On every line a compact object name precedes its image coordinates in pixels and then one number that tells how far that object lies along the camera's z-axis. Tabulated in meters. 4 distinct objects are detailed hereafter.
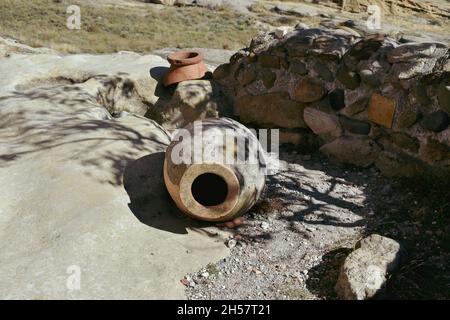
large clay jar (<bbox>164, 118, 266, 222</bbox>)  3.82
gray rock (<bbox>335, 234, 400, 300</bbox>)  3.09
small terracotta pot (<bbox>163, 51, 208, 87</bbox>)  6.08
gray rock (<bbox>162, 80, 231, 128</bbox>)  6.01
